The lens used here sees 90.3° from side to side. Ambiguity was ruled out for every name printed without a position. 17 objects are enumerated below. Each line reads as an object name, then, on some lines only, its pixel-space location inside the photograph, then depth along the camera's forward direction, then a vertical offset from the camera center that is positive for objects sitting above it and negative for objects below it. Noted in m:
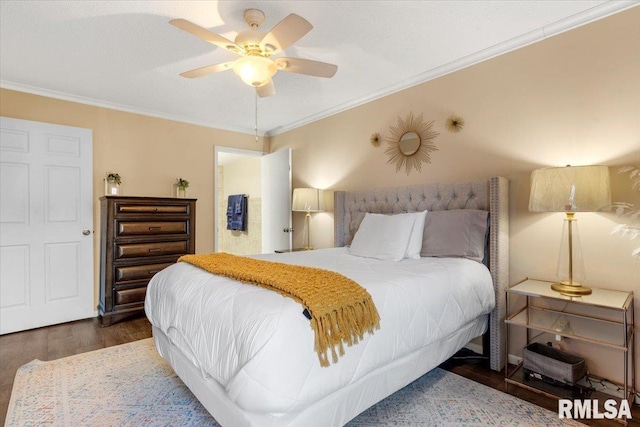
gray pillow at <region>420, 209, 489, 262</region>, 2.36 -0.19
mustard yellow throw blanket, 1.26 -0.39
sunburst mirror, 3.00 +0.65
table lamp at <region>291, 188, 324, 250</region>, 3.92 +0.10
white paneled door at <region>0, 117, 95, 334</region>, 3.07 -0.19
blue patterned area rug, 1.73 -1.17
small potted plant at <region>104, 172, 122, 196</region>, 3.64 +0.27
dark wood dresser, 3.33 -0.43
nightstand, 1.77 -0.70
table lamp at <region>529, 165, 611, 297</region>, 1.82 +0.07
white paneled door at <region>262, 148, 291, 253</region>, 4.32 +0.10
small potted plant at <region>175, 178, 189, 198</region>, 4.16 +0.27
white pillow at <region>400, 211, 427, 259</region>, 2.52 -0.23
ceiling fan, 1.73 +0.97
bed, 1.18 -0.59
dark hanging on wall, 6.16 -0.10
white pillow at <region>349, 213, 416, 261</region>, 2.53 -0.24
